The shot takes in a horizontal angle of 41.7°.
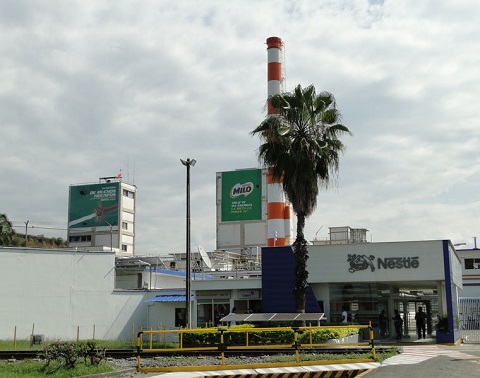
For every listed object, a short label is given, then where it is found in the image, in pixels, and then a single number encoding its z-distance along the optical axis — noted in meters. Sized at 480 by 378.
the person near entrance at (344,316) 33.16
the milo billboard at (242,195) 62.19
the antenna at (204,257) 42.05
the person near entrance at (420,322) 35.24
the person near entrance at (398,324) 34.27
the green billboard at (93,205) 87.62
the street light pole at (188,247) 29.33
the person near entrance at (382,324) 33.56
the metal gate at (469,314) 41.09
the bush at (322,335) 25.56
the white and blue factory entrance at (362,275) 31.62
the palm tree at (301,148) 29.16
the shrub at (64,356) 17.94
